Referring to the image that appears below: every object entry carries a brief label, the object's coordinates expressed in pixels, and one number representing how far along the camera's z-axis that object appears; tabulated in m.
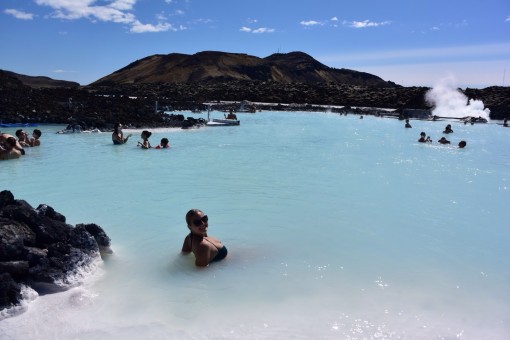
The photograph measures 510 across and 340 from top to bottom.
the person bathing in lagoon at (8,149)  11.46
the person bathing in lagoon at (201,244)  4.75
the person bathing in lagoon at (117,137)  15.00
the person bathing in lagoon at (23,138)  13.37
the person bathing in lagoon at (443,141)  18.27
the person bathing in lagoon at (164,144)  14.44
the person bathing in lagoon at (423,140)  18.72
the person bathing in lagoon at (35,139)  13.87
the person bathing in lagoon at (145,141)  14.22
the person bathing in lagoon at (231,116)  24.48
